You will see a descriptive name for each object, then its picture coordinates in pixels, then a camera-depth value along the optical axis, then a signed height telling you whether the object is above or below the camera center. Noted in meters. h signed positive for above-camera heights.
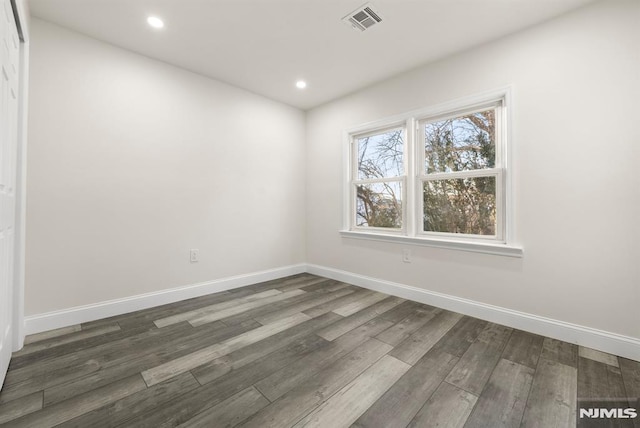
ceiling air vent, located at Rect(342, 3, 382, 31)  2.07 +1.58
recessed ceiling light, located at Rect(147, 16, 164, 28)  2.18 +1.59
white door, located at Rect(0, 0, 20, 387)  1.46 +0.30
